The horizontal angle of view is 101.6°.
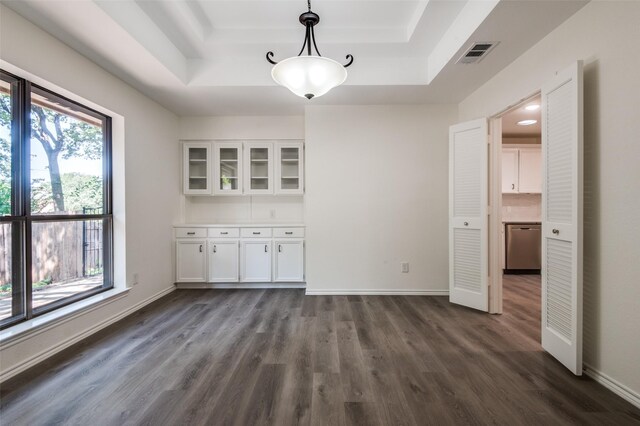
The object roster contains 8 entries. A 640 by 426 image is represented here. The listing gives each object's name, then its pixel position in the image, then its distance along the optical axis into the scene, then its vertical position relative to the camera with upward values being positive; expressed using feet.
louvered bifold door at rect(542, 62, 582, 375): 5.82 -0.19
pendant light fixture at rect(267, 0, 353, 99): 5.81 +3.19
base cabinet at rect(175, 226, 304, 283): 12.55 -2.11
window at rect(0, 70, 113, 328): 6.38 +0.26
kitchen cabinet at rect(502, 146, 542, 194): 15.98 +2.46
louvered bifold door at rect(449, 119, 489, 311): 9.61 -0.16
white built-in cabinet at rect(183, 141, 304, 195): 13.23 +2.17
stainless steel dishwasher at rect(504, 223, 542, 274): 15.25 -2.16
